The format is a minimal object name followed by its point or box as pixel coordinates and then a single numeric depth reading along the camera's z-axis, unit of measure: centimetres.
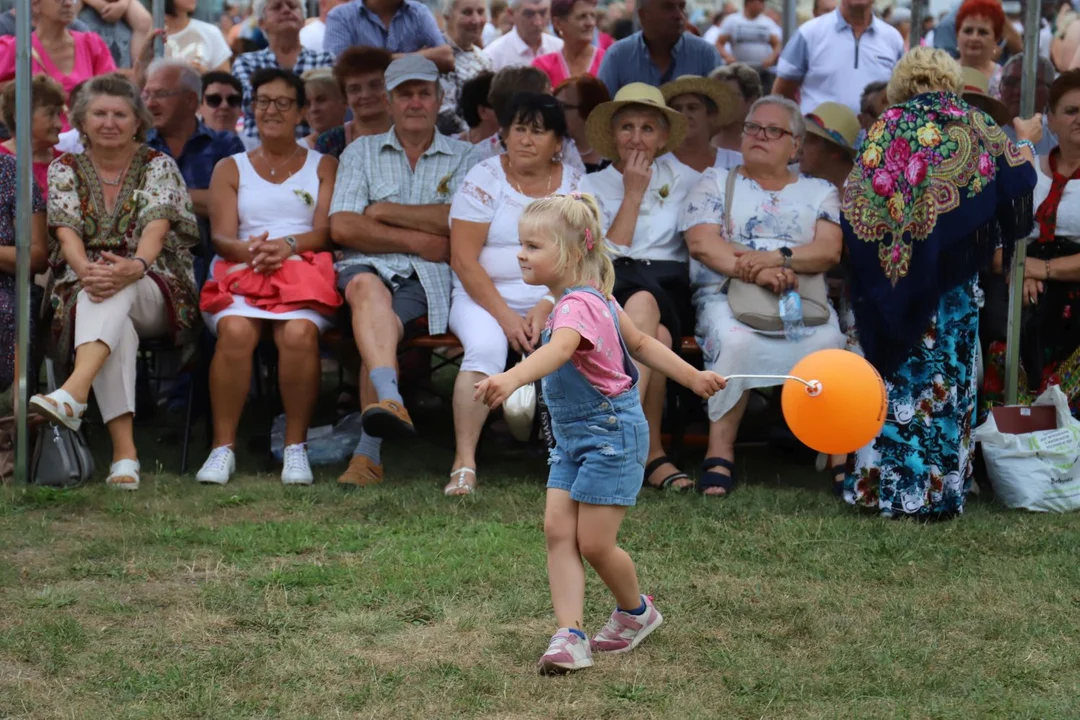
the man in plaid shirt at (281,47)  820
